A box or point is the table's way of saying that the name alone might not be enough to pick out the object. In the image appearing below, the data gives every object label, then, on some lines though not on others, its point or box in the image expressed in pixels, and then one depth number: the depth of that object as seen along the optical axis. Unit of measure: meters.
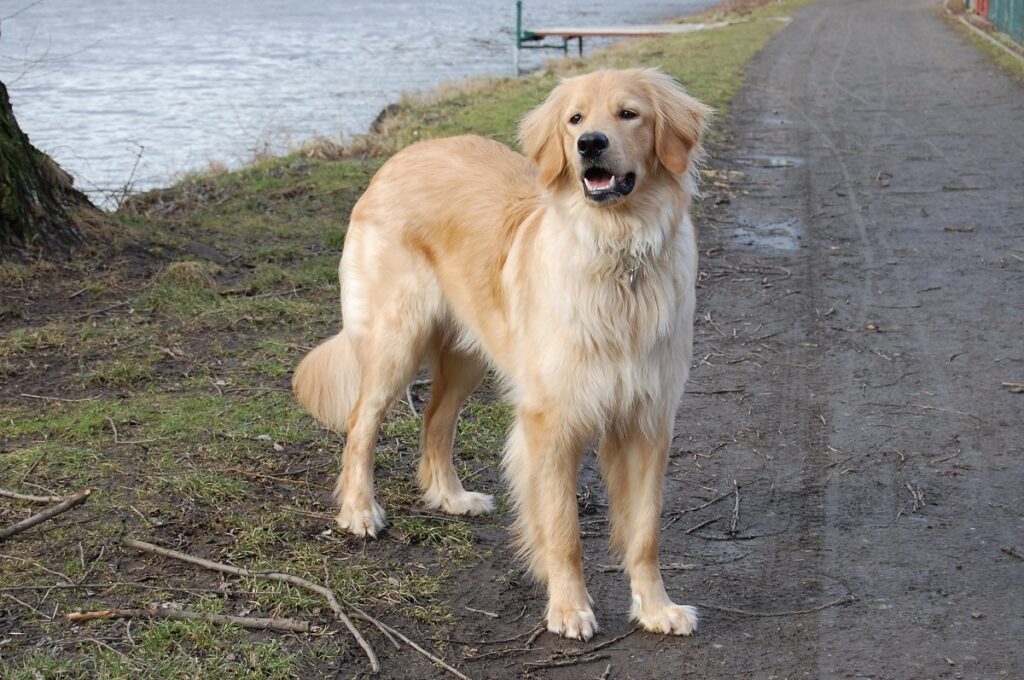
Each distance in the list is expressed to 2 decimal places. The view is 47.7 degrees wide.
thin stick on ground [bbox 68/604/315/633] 3.90
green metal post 27.94
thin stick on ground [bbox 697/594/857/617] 4.11
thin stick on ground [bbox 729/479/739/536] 4.77
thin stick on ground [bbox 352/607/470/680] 3.77
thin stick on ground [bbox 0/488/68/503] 4.58
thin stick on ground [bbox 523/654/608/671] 3.85
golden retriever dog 3.99
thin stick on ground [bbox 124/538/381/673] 3.94
